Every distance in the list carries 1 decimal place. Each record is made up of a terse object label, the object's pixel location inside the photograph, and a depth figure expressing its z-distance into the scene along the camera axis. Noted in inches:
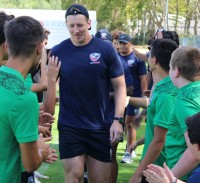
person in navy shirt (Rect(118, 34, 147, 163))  460.7
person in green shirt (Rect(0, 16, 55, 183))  152.1
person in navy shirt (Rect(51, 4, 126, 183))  271.2
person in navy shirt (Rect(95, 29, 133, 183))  301.1
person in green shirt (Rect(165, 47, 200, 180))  188.3
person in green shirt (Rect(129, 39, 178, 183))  216.4
